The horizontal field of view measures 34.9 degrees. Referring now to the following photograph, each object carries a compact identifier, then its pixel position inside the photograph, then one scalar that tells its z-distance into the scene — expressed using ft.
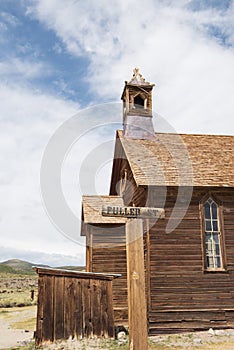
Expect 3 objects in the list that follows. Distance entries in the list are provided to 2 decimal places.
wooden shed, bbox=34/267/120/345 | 39.37
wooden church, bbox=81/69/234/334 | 47.09
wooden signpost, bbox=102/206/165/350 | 20.21
